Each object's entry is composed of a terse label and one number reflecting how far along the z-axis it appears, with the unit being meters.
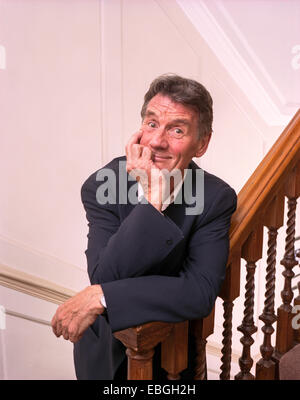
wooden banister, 1.28
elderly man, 1.22
